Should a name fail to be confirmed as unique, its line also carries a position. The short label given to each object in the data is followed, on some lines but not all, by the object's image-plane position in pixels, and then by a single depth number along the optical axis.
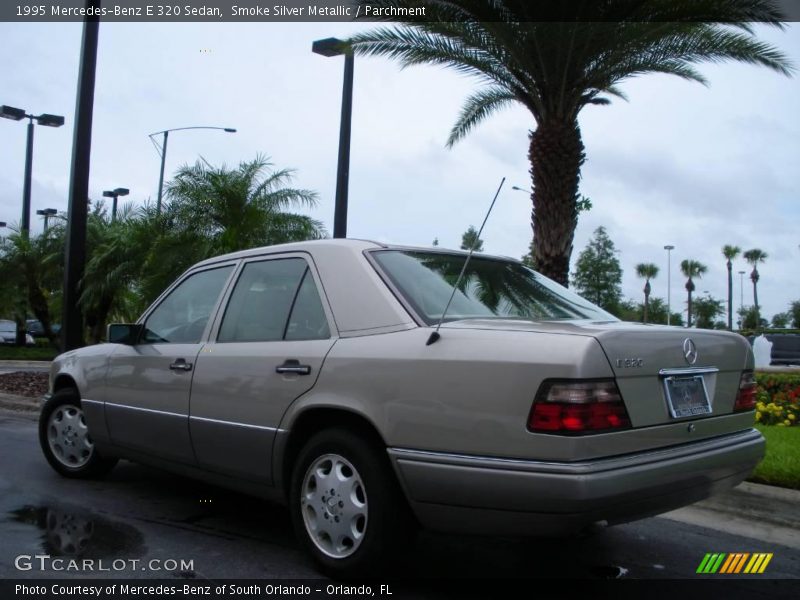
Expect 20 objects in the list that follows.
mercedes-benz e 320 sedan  3.04
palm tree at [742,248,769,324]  91.07
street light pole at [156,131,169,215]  27.01
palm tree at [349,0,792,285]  9.21
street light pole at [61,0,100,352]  10.17
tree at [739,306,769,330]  90.81
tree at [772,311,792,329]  100.06
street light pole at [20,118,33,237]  24.40
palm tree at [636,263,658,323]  85.39
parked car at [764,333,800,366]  22.82
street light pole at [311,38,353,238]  10.18
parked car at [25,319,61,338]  42.01
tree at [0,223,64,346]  19.20
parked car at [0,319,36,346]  37.58
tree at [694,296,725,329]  85.65
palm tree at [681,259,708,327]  89.56
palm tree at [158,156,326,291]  12.60
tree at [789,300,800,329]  92.56
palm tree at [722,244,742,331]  82.69
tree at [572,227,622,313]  44.94
